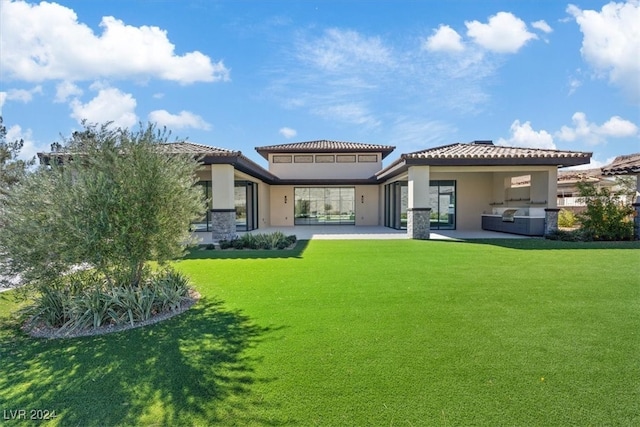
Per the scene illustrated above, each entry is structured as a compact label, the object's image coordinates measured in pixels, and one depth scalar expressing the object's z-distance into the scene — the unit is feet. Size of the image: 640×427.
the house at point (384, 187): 46.75
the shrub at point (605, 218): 45.01
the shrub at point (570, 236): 44.78
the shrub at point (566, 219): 63.28
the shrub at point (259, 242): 41.29
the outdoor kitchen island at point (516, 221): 50.78
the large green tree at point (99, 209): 16.31
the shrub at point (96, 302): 16.32
